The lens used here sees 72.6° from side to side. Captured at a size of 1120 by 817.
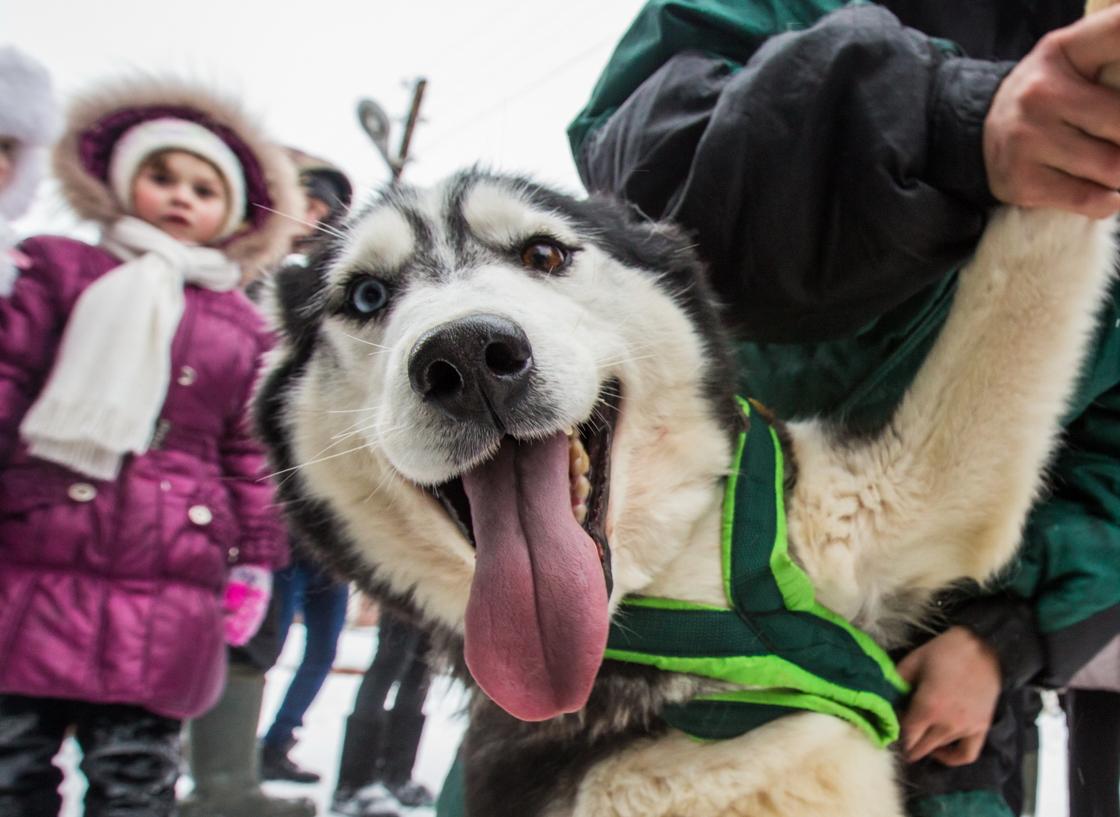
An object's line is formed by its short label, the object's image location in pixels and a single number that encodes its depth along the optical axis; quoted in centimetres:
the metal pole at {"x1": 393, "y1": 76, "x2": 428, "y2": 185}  526
